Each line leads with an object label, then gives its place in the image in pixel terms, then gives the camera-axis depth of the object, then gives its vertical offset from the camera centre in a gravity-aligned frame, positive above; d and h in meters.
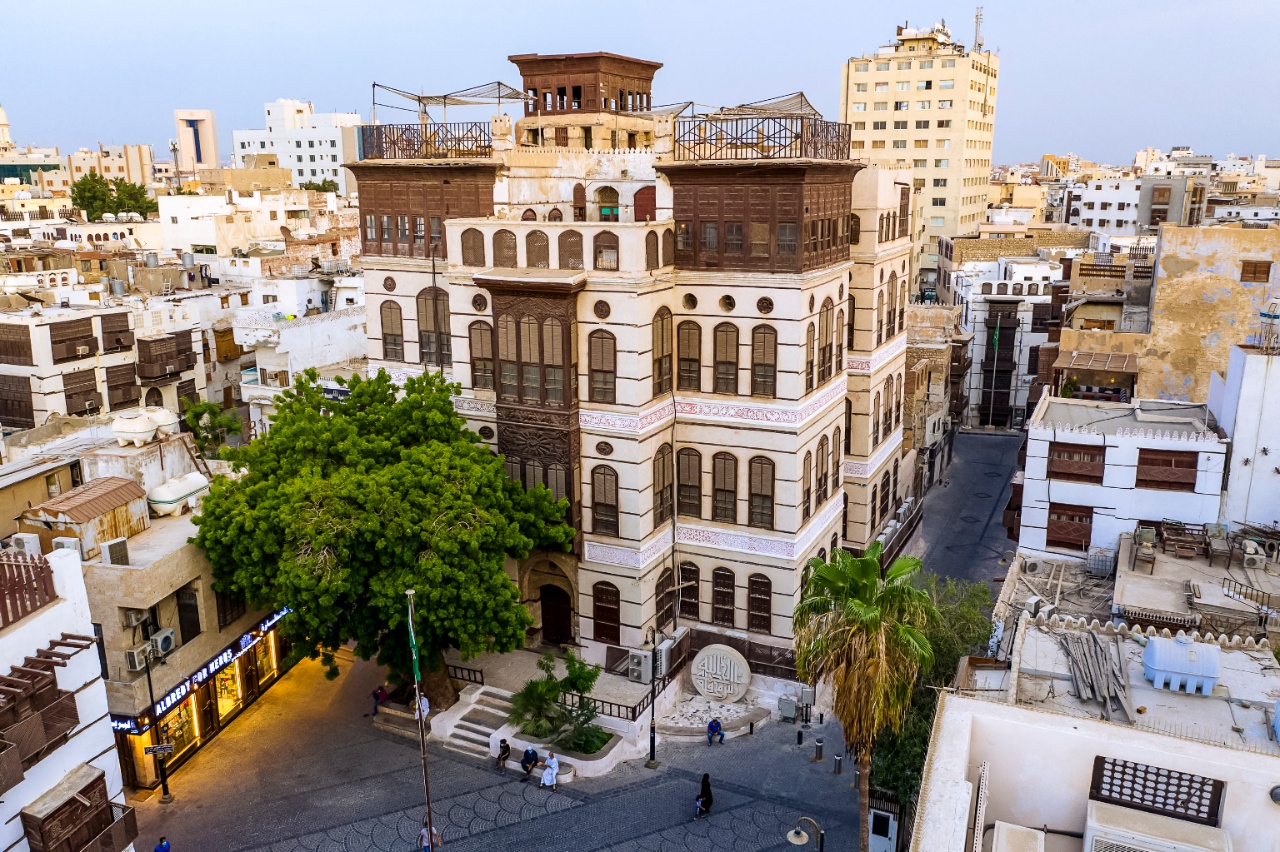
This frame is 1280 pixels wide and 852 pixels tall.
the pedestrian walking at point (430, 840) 28.33 -17.97
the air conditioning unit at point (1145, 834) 16.58 -10.49
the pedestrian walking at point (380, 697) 35.75 -17.24
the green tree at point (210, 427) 51.59 -10.98
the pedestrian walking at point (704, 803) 30.42 -17.85
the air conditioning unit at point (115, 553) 31.27 -10.45
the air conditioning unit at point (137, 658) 30.20 -13.25
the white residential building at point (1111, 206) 106.88 +0.23
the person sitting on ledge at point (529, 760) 32.09 -17.45
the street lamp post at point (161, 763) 30.77 -17.26
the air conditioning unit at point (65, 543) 30.20 -9.80
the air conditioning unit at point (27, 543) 29.84 -9.66
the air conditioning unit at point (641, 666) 35.47 -16.02
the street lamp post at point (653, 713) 32.75 -16.60
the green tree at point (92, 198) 118.00 +2.31
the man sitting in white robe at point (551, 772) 31.69 -17.63
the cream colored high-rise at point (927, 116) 113.50 +10.84
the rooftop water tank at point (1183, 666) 22.77 -10.44
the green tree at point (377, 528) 30.61 -9.77
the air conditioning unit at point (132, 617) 30.56 -12.15
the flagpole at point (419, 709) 26.78 -13.68
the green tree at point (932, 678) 26.52 -13.50
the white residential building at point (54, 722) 21.50 -11.23
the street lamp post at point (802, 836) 29.28 -18.35
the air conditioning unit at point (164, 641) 31.12 -13.23
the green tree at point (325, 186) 151.50 +4.54
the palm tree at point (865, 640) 22.56 -9.77
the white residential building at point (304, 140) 181.88 +13.82
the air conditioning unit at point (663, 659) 35.41 -15.75
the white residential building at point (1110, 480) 32.62 -8.99
